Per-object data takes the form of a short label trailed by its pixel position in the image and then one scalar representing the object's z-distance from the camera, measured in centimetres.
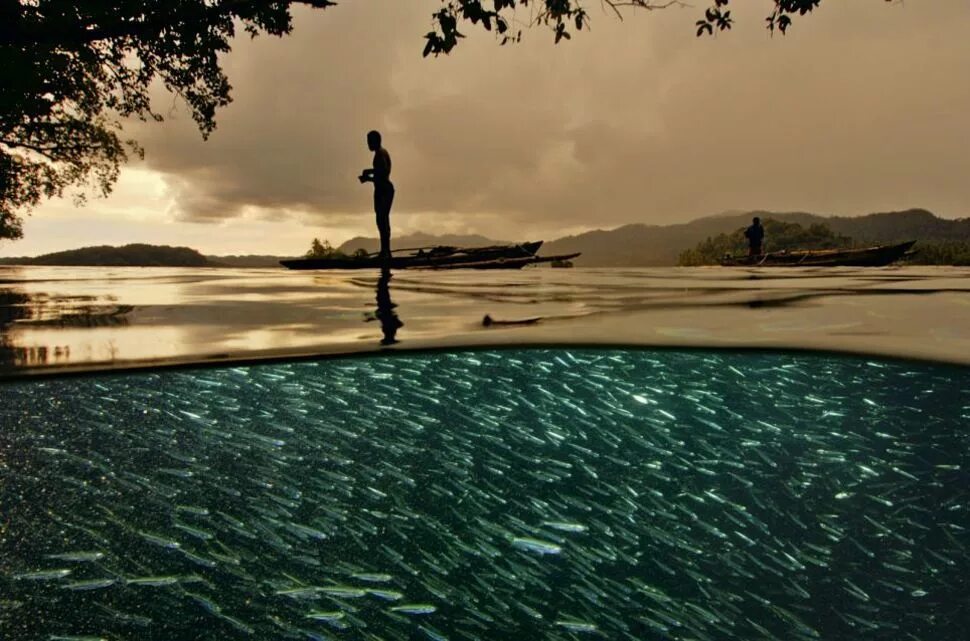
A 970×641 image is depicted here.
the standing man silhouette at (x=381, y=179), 1503
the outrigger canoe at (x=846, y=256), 2606
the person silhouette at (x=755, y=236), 3091
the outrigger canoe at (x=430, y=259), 1805
